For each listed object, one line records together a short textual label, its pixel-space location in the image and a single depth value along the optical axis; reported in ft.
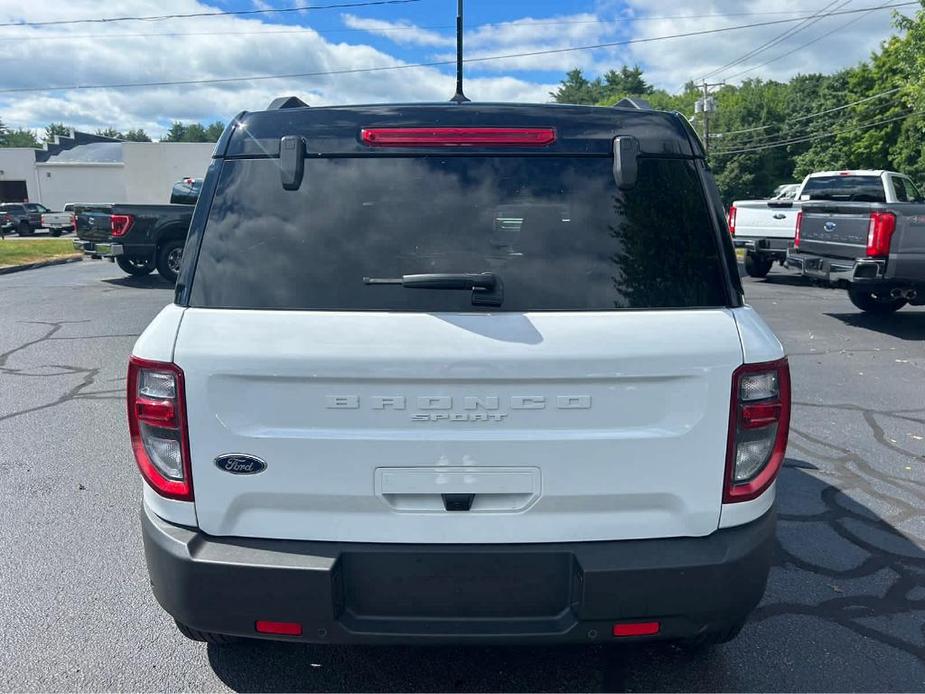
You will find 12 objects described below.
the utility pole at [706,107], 145.48
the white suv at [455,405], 6.91
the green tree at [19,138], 398.66
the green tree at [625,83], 311.47
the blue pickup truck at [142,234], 46.03
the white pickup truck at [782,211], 48.01
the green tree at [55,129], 371.23
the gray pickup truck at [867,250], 30.14
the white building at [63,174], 182.29
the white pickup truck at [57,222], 119.65
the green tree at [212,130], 333.37
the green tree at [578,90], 313.53
